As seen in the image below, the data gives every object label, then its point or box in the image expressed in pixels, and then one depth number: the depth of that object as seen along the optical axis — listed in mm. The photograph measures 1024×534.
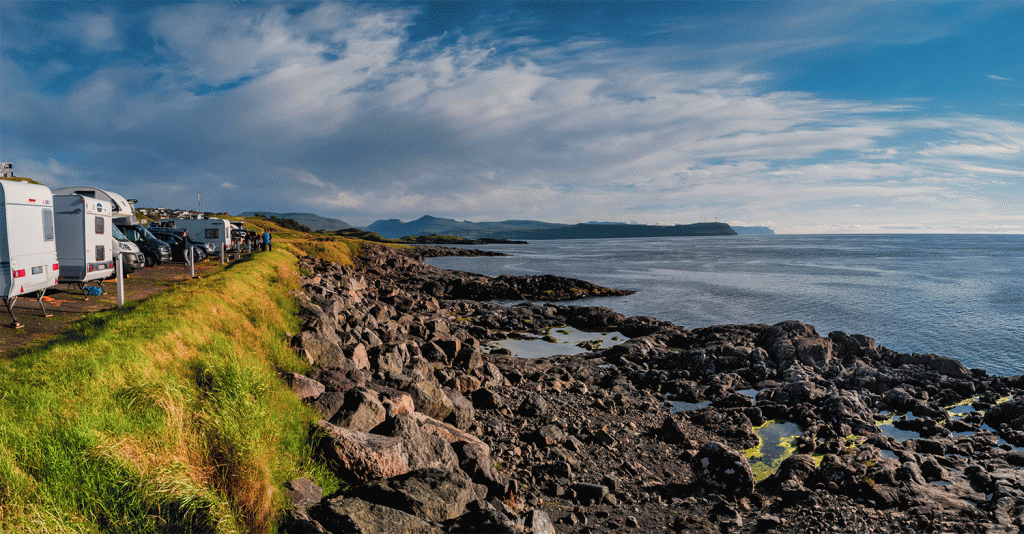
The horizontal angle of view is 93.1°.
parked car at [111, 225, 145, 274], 24734
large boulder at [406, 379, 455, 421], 12195
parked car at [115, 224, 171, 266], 31047
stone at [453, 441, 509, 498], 9531
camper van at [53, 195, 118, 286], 18656
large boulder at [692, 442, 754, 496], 11359
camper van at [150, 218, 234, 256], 41594
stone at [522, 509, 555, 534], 7211
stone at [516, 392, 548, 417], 14948
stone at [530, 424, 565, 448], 12770
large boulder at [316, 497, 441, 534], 6266
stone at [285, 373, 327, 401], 9734
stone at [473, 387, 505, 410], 15078
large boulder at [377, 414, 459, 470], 8773
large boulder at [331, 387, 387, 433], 9253
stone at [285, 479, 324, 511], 6588
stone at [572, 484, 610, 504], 10500
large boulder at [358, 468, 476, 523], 7012
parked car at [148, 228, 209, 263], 36281
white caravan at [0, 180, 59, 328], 13410
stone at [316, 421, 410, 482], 7848
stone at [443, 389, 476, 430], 12742
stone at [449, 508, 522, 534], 6863
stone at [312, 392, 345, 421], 9430
